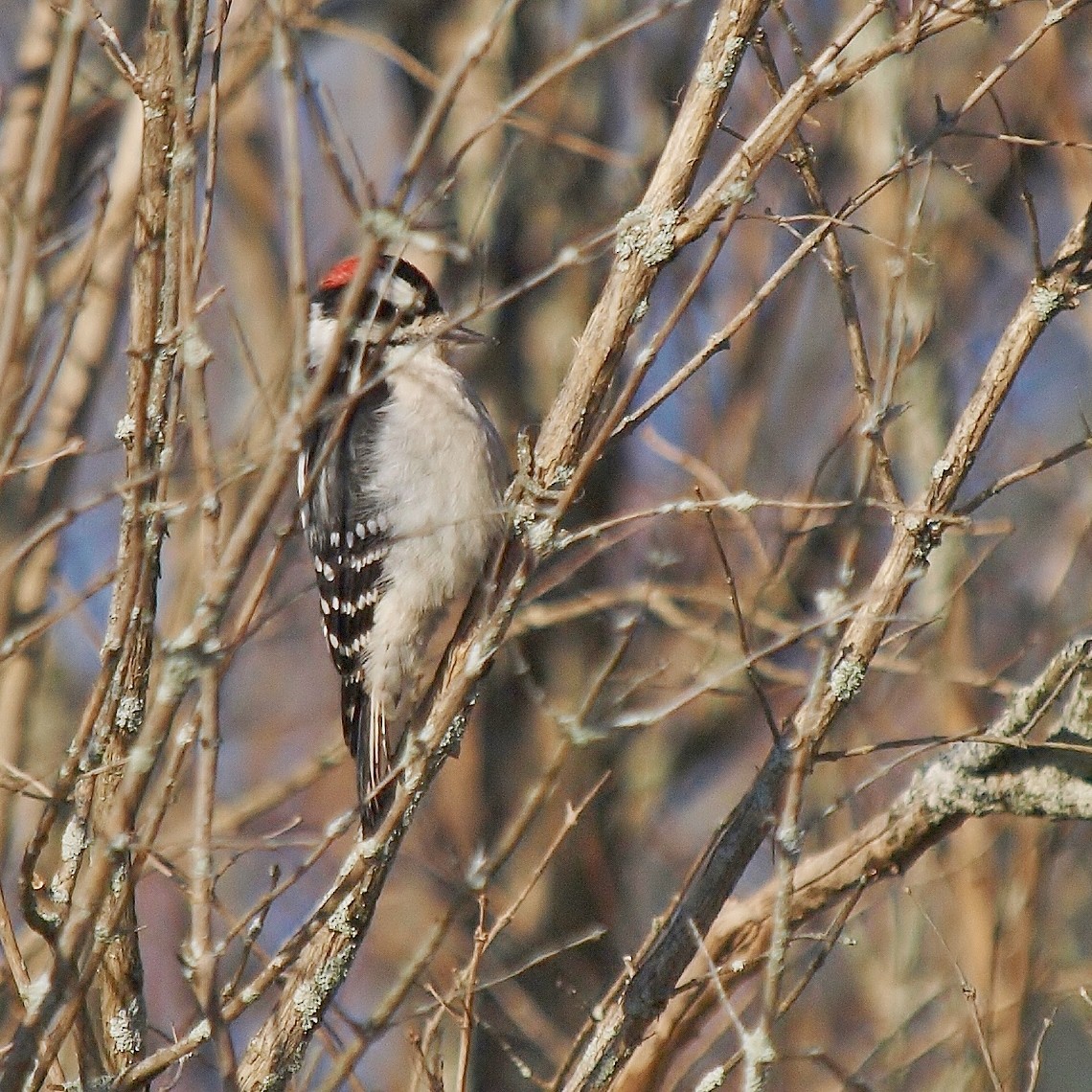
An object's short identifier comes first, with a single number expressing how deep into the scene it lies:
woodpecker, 9.12
